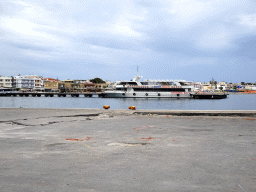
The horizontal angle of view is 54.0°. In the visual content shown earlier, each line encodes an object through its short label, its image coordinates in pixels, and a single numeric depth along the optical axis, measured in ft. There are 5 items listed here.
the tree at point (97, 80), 611.47
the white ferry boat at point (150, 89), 260.83
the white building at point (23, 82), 525.34
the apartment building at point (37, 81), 533.55
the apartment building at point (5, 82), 521.24
